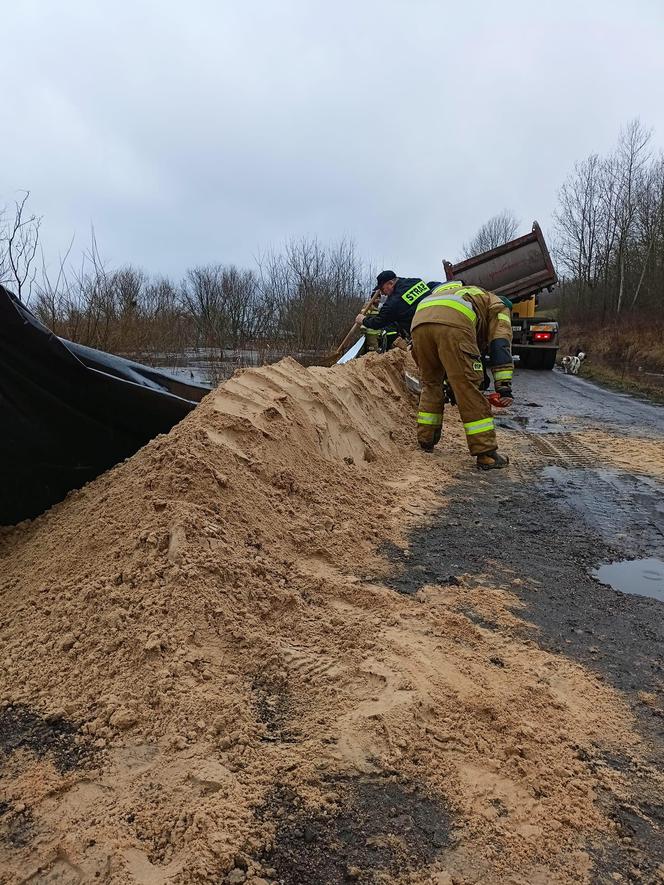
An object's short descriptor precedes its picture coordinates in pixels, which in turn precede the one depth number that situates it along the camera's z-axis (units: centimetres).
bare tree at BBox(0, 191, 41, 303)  944
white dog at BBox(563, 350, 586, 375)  1881
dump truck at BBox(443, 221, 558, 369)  1366
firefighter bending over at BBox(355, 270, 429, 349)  689
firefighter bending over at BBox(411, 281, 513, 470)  546
